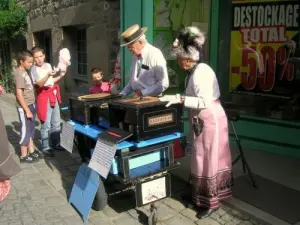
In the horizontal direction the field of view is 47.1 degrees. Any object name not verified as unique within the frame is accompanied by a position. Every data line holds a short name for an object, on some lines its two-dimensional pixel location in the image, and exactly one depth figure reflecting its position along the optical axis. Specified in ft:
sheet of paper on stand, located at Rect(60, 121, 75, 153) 11.32
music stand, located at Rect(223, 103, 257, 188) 12.27
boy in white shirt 16.37
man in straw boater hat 11.68
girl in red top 16.43
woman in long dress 9.98
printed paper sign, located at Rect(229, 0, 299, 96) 15.78
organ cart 9.60
